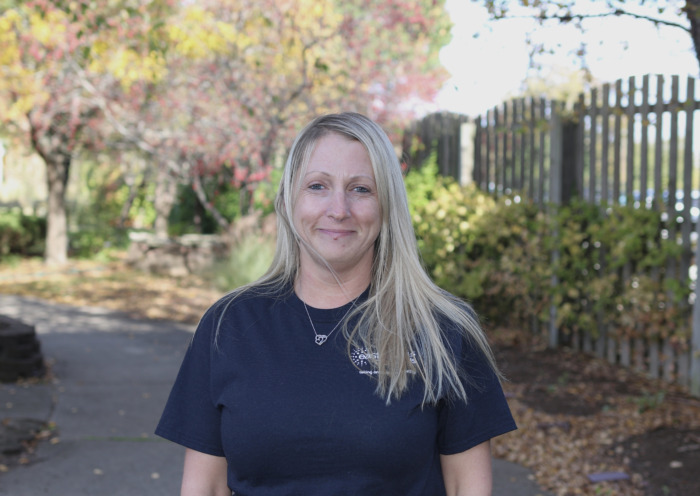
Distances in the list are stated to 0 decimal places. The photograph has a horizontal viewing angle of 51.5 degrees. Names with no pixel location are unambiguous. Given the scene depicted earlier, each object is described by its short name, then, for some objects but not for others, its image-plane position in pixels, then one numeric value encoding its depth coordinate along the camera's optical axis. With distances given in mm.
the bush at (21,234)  17156
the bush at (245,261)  9875
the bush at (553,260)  5719
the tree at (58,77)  10781
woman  1721
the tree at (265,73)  10039
